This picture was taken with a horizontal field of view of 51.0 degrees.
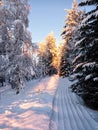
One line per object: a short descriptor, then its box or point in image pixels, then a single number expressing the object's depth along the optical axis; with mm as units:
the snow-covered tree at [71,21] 16668
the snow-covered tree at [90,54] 6330
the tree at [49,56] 32672
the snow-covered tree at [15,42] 11572
